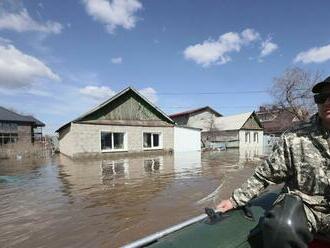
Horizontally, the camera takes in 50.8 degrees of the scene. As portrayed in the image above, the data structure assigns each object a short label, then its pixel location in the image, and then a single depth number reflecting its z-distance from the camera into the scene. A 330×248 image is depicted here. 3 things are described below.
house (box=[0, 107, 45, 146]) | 35.41
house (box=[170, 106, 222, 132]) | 45.44
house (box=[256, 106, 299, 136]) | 35.94
